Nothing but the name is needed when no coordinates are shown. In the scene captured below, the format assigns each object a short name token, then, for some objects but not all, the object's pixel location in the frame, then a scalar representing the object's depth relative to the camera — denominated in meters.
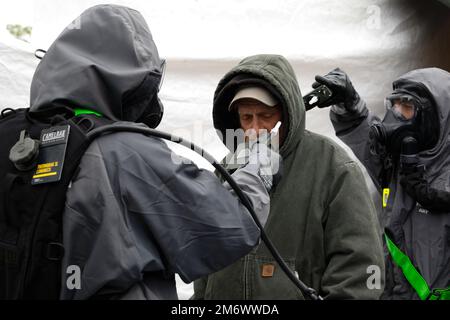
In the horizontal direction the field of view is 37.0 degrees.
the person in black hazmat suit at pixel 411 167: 3.31
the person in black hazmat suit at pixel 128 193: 1.64
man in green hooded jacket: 2.32
